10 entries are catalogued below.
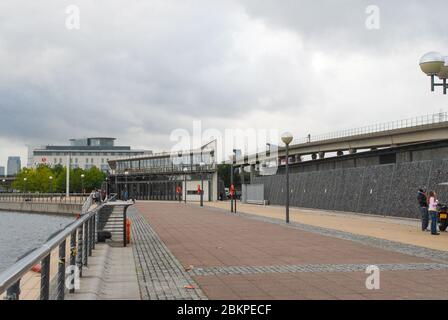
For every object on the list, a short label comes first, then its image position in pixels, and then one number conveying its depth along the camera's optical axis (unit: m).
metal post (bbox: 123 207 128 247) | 14.65
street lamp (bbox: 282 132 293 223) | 23.98
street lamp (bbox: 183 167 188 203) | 65.65
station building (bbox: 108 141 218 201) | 67.62
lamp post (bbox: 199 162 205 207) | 68.45
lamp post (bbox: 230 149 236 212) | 36.74
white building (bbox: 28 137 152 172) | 172.50
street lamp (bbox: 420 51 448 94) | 11.53
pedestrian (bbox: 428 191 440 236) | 18.06
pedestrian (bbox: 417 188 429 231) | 19.33
